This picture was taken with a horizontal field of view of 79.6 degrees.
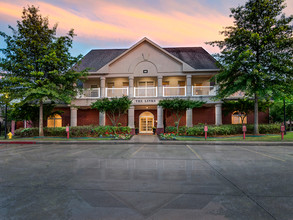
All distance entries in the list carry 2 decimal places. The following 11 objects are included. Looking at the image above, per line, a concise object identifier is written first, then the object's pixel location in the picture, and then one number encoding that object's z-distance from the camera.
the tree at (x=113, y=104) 17.11
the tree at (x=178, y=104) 16.98
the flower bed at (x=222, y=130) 16.92
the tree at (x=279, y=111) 21.05
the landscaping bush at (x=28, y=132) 18.48
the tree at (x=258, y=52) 15.15
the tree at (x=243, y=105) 18.64
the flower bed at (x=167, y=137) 15.60
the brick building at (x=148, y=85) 20.02
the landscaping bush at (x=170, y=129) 18.19
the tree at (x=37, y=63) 15.91
